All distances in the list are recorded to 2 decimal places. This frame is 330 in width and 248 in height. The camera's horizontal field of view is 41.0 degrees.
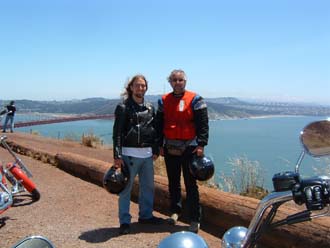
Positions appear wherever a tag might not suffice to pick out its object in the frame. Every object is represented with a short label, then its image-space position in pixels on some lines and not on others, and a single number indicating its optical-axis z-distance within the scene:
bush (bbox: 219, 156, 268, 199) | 7.32
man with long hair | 5.39
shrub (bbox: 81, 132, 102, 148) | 16.50
